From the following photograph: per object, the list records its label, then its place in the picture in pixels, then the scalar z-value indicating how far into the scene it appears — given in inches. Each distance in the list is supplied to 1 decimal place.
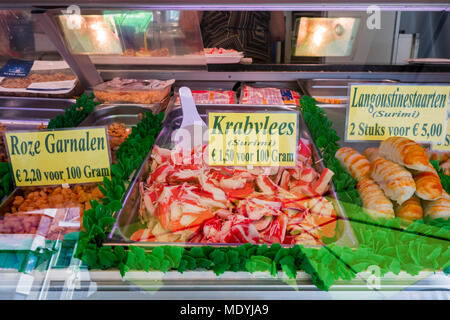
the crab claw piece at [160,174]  63.5
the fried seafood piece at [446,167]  62.7
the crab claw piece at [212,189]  56.5
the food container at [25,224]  51.1
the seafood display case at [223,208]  44.1
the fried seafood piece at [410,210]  49.9
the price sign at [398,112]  55.9
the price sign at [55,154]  56.7
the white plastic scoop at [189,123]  73.0
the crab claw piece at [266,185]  58.7
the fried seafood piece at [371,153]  61.0
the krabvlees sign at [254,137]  57.4
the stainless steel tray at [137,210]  47.5
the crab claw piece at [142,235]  50.1
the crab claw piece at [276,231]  50.5
